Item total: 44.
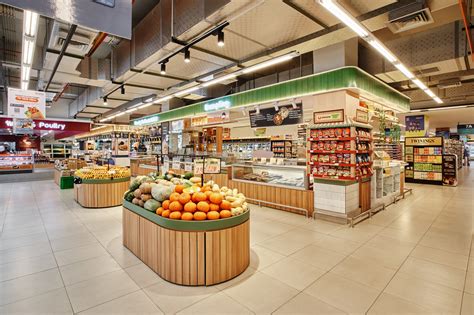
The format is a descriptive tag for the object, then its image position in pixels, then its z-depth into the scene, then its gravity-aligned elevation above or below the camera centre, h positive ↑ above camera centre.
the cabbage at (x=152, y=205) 3.40 -0.73
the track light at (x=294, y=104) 7.44 +1.39
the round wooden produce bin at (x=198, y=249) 2.93 -1.20
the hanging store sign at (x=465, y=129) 20.12 +1.67
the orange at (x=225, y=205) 3.22 -0.70
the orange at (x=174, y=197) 3.28 -0.60
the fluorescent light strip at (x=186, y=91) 7.75 +2.00
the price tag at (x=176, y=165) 5.45 -0.30
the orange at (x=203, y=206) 3.10 -0.69
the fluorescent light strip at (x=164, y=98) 9.02 +1.99
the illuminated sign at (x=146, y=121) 13.97 +1.85
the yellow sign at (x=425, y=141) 11.28 +0.38
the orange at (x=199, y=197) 3.26 -0.60
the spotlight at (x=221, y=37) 4.02 +1.84
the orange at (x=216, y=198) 3.24 -0.61
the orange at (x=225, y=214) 3.11 -0.79
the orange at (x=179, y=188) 3.51 -0.53
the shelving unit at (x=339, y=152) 5.61 -0.04
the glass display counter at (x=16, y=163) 12.81 -0.57
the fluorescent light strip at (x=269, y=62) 5.02 +1.93
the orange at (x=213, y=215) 3.03 -0.78
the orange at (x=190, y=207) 3.09 -0.70
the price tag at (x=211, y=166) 4.10 -0.25
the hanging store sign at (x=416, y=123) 14.34 +1.56
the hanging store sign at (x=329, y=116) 5.95 +0.84
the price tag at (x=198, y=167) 4.02 -0.26
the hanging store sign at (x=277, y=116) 7.61 +1.14
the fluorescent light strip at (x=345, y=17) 3.10 +1.84
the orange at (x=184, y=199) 3.22 -0.62
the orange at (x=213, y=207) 3.15 -0.71
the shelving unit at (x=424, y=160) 11.29 -0.48
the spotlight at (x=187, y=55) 4.87 +1.90
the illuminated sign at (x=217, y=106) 9.38 +1.79
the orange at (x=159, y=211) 3.24 -0.78
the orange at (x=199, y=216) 3.00 -0.78
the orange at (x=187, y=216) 2.99 -0.79
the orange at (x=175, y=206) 3.13 -0.70
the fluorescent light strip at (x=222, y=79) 6.45 +1.94
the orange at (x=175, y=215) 3.04 -0.79
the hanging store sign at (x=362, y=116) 6.32 +0.89
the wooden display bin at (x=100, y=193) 6.84 -1.14
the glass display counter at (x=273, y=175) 6.50 -0.69
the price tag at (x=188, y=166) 4.93 -0.32
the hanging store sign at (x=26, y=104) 7.75 +1.57
